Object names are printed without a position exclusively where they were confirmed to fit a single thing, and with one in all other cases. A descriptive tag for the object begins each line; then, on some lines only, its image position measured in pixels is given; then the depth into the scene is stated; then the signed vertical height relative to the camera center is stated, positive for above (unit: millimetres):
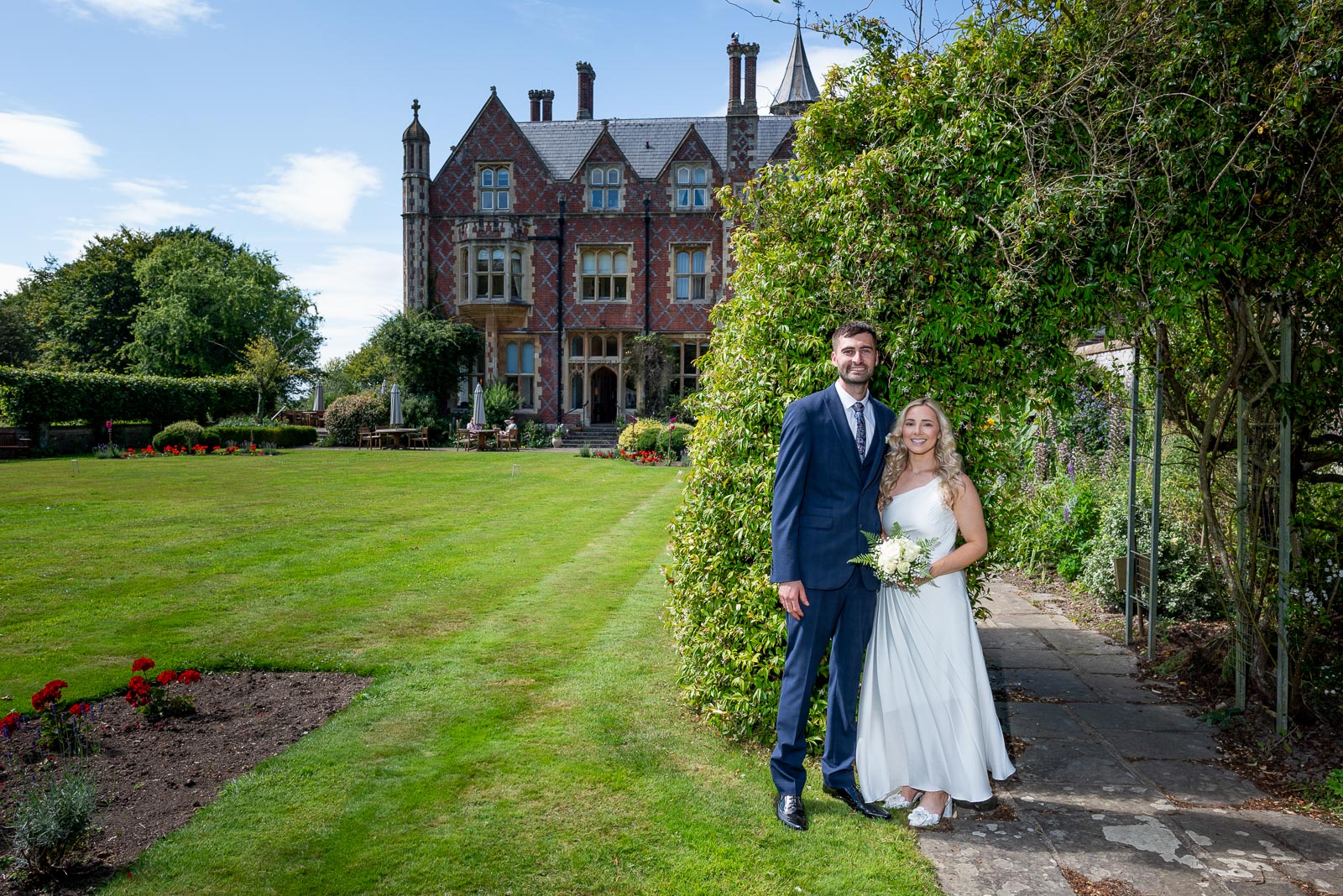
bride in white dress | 3570 -1056
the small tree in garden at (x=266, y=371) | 33094 +1983
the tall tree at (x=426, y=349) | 28734 +2502
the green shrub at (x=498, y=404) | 27891 +581
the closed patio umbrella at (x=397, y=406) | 26234 +440
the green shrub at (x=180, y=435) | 23500 -523
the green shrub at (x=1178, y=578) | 6801 -1242
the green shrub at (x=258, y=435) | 24703 -532
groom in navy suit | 3604 -535
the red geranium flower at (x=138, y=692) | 4336 -1453
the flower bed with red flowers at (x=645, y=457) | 20881 -892
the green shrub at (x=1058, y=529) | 8742 -1088
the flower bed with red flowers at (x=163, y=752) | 3385 -1704
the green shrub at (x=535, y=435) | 27328 -470
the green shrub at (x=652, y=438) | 21547 -386
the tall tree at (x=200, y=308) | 39500 +5429
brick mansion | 29734 +6551
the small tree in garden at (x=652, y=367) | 28812 +1977
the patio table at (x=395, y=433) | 25344 -401
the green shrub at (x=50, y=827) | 3029 -1523
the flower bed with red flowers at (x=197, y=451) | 21969 -940
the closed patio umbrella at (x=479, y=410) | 25266 +326
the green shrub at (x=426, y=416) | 28125 +143
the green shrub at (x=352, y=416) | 27328 +107
